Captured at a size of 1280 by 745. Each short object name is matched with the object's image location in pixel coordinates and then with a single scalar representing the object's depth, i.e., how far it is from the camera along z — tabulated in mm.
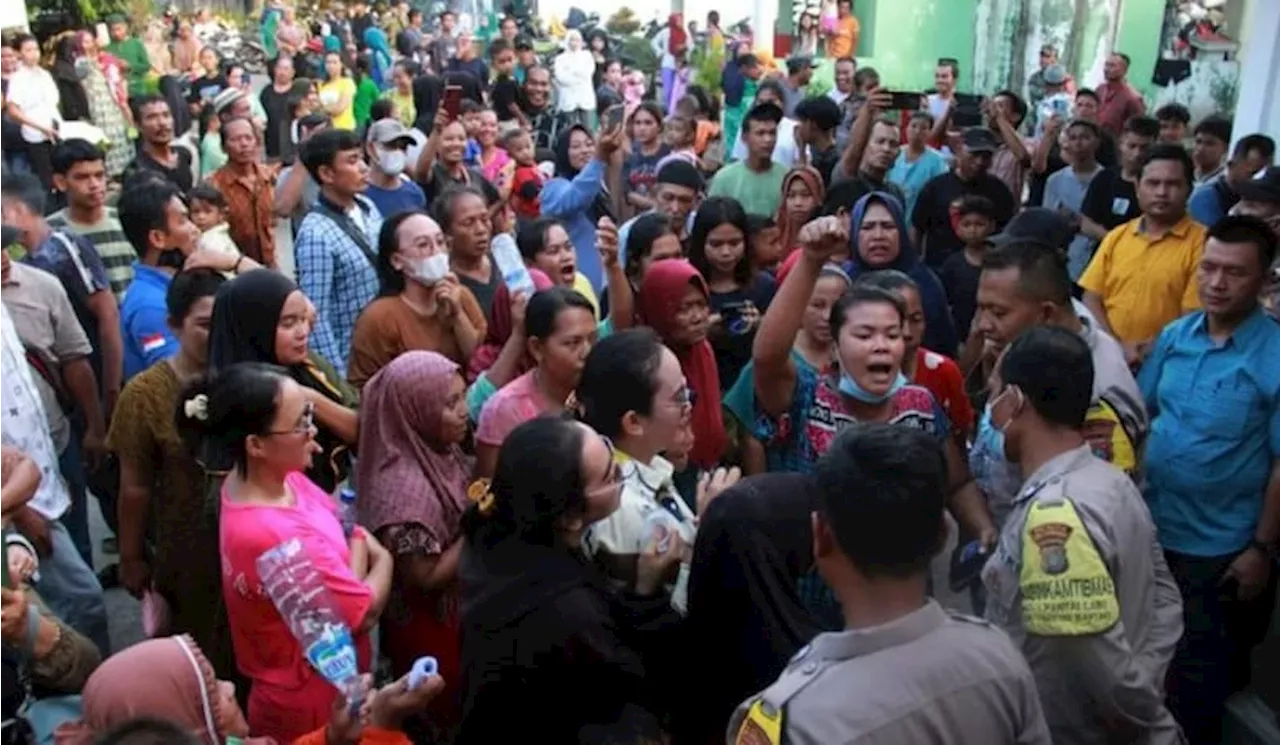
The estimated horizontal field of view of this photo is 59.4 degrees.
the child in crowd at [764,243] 4621
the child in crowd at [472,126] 7418
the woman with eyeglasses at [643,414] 2662
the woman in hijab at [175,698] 2178
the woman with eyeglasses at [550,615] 2203
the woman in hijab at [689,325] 3631
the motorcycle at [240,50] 19031
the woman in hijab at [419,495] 2908
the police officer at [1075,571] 2244
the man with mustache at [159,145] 6723
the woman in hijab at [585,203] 6020
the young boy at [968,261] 5266
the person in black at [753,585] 2221
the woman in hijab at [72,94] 11117
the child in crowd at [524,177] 6656
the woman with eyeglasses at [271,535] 2566
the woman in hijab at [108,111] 11242
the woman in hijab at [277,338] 3326
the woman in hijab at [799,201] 5328
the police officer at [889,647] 1691
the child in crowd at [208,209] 5385
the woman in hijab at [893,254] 4480
